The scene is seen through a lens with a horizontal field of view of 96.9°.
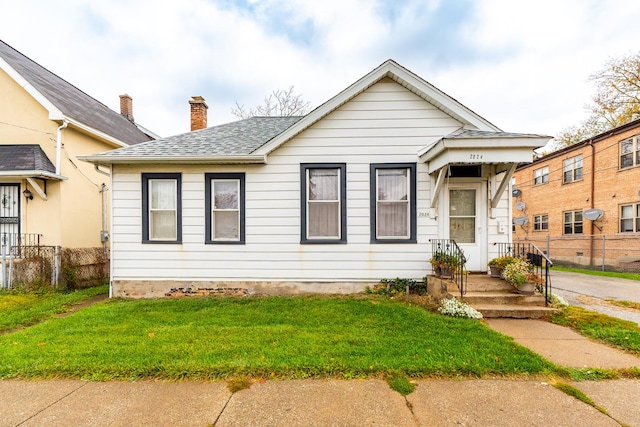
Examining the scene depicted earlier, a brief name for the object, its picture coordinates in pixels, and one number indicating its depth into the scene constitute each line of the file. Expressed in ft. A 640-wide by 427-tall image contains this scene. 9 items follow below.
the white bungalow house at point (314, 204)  22.25
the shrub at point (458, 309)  16.57
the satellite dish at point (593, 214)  46.06
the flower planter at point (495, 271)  20.32
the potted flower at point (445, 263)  19.74
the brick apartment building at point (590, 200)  42.06
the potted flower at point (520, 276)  18.13
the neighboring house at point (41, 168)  26.32
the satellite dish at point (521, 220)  64.59
